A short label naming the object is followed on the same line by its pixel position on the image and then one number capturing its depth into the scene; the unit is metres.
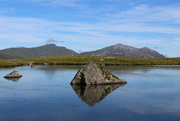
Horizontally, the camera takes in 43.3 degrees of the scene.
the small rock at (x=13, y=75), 50.77
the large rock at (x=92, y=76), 38.88
